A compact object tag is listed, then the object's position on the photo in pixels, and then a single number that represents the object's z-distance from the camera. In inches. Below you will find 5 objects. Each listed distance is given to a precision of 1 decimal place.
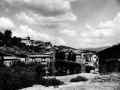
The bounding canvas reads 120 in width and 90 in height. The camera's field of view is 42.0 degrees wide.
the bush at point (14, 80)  776.9
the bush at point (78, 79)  1023.0
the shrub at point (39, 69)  1405.0
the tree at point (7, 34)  2768.2
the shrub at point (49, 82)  922.6
